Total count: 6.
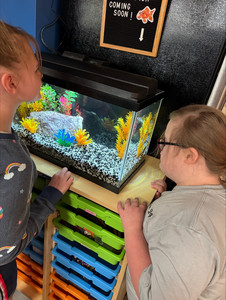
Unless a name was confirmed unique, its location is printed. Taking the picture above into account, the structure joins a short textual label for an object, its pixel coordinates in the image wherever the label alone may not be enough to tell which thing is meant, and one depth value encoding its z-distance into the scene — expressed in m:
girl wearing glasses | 0.56
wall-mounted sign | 1.01
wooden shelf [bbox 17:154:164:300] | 0.93
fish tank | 0.83
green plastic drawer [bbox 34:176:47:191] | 1.07
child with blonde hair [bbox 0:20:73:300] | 0.59
